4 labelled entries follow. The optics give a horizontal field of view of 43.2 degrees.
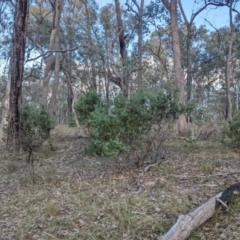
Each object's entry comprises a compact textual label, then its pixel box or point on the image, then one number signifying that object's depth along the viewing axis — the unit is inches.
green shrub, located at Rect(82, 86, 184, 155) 183.2
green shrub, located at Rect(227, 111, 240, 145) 245.4
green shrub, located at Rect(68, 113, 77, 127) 418.9
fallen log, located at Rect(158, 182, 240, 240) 113.5
